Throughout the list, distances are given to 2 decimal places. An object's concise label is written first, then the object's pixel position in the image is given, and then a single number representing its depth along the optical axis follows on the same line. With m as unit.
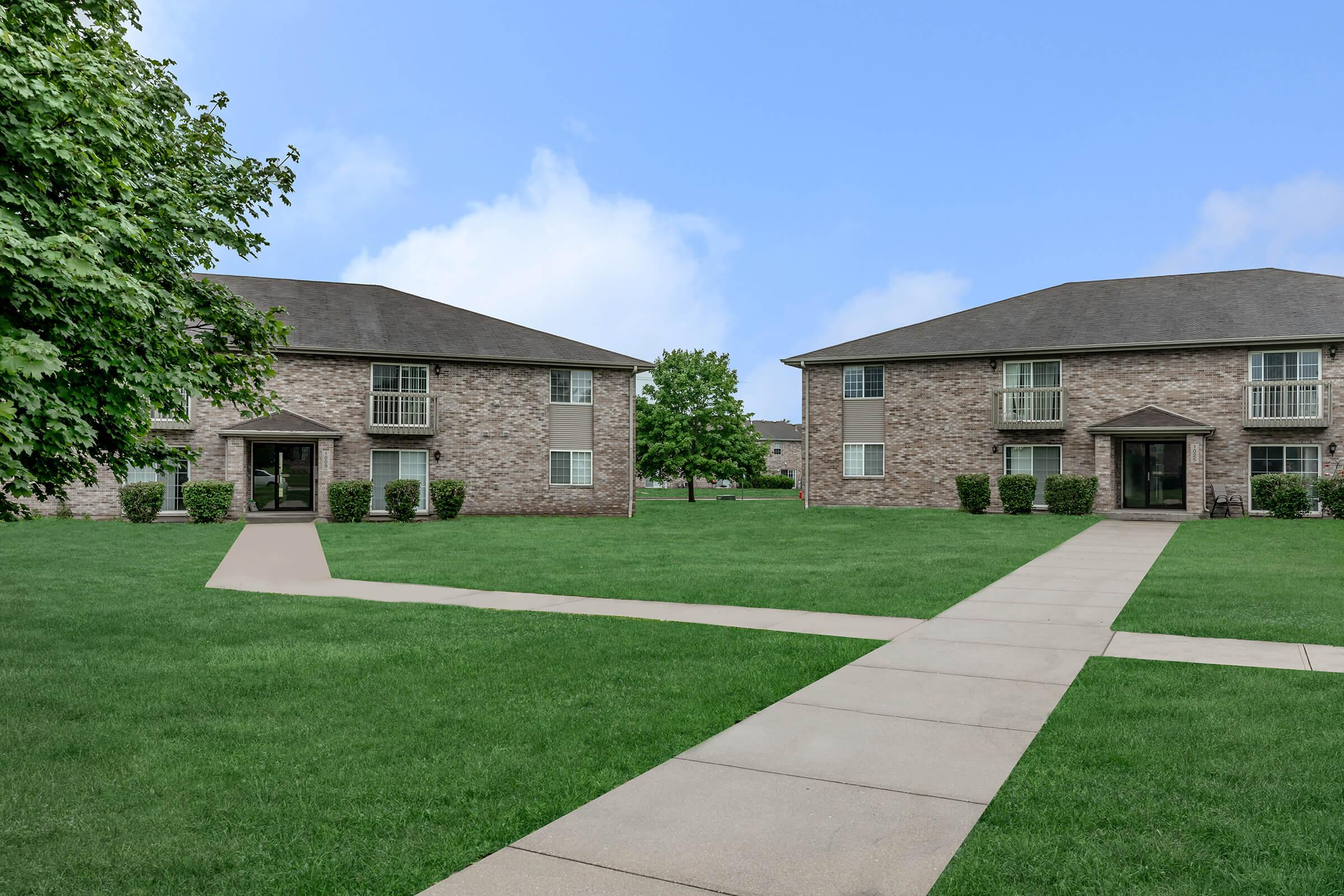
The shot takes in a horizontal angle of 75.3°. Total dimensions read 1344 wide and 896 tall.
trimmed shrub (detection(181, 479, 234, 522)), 25.36
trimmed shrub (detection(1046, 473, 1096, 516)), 27.42
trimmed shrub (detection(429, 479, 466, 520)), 27.84
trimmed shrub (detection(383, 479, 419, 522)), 27.28
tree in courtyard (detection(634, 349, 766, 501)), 46.62
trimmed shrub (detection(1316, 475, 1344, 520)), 25.19
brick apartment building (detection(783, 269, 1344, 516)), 26.91
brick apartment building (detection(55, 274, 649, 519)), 27.34
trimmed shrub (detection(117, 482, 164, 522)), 25.27
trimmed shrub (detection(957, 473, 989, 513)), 29.06
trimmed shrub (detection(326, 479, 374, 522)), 26.66
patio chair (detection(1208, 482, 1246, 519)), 27.00
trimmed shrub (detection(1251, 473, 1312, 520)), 25.44
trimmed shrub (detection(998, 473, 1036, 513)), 28.38
